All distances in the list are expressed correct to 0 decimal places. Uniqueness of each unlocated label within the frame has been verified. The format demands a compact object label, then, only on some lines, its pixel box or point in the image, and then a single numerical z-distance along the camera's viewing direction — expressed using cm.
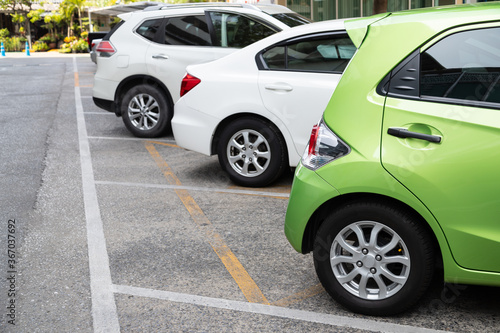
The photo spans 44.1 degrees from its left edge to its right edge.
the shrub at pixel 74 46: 4481
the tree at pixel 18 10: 5191
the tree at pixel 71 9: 4916
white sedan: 598
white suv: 868
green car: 320
